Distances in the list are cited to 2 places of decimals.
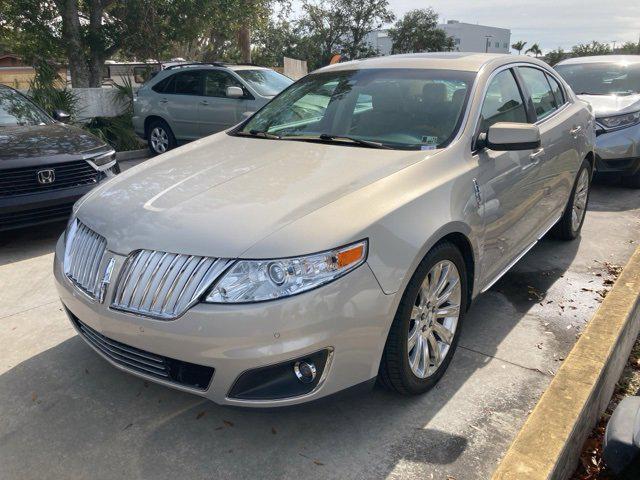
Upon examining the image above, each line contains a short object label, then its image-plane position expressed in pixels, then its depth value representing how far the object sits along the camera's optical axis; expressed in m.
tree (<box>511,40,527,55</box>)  82.06
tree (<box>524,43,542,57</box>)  76.60
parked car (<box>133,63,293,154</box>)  9.08
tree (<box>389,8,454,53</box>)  46.56
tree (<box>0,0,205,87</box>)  12.88
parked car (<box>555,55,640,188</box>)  6.75
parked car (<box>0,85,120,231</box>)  4.91
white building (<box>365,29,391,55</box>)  58.63
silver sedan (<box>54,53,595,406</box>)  2.21
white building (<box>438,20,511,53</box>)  89.44
